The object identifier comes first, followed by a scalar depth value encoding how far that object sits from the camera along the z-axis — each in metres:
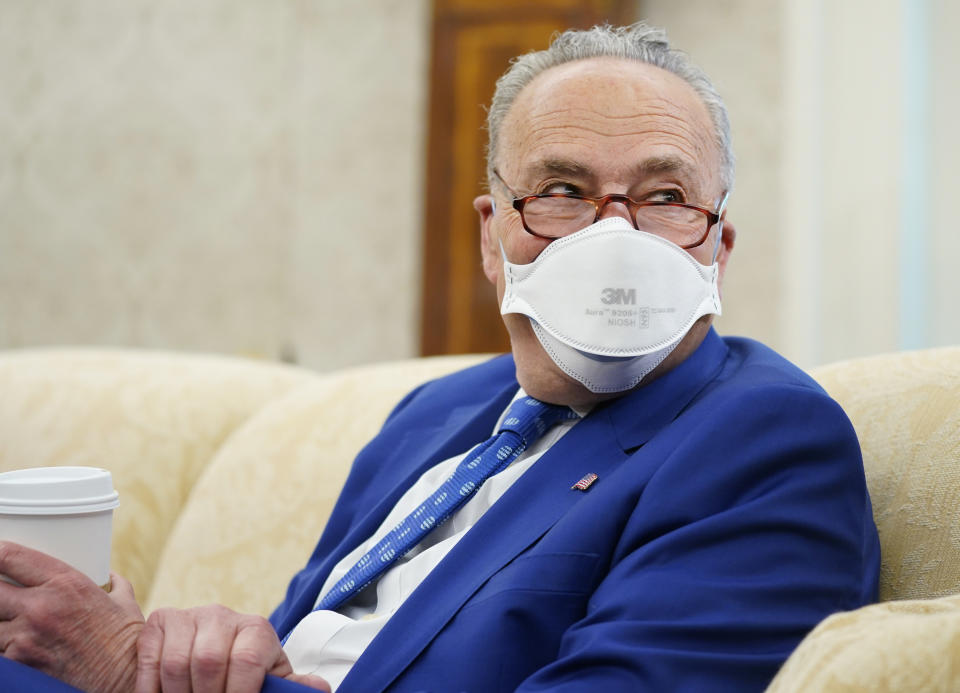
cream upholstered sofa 2.01
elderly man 1.88
